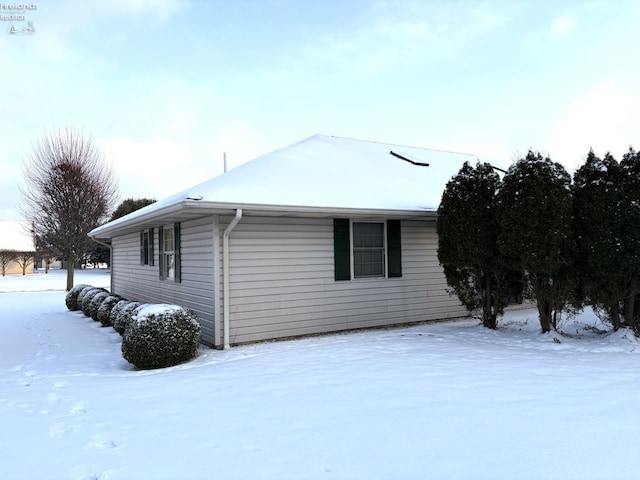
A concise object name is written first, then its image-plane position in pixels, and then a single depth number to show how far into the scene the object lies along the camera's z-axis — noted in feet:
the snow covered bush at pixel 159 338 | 20.17
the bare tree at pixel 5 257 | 114.62
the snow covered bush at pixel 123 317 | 27.53
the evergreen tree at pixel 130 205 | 112.06
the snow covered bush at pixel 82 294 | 41.75
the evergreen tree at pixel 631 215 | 21.24
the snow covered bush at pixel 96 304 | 36.91
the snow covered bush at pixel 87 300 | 39.29
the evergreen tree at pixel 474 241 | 25.27
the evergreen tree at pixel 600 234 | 21.84
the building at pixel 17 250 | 116.57
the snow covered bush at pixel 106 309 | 33.78
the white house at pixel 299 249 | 24.08
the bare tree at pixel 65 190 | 71.92
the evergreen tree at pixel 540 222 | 22.43
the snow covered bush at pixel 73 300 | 44.24
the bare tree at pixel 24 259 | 119.55
